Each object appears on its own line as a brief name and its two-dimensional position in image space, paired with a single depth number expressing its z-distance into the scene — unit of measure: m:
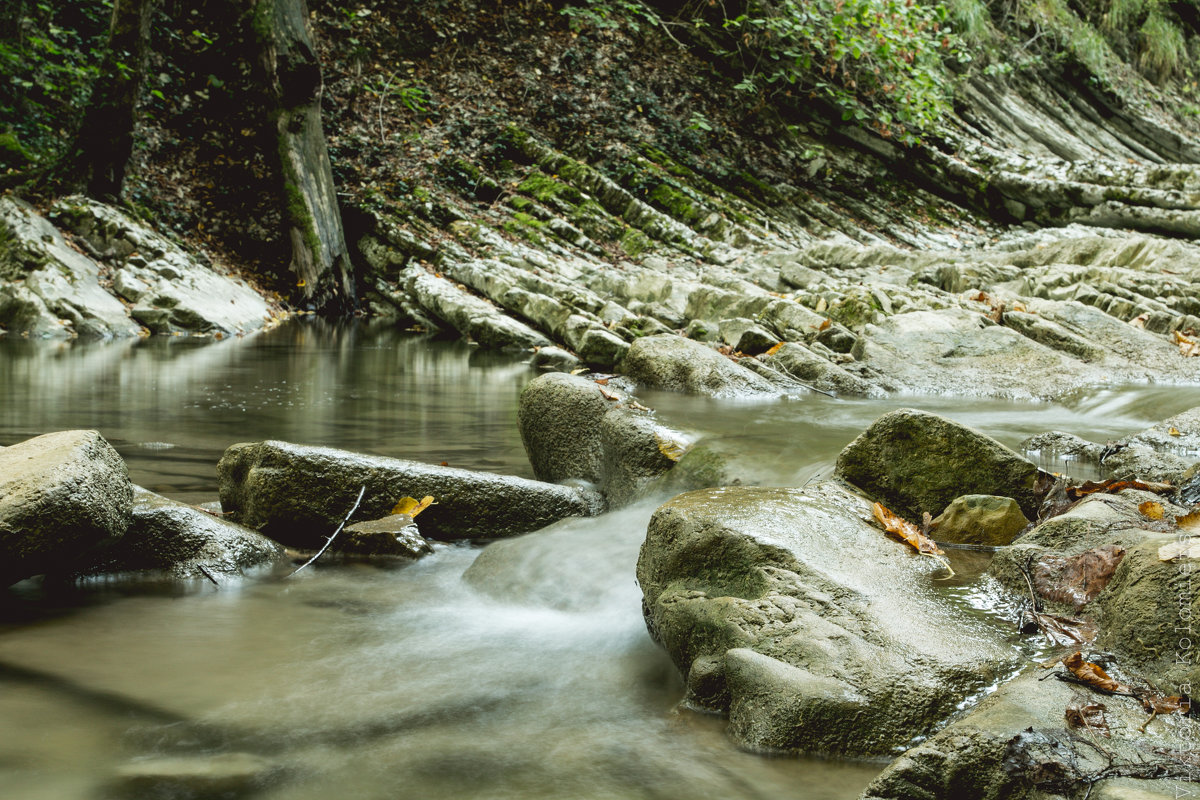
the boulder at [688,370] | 8.05
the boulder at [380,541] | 4.52
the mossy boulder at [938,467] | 4.04
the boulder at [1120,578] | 2.39
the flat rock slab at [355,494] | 4.64
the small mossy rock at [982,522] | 3.77
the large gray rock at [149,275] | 13.37
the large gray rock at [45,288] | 12.11
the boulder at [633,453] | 5.16
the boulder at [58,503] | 3.53
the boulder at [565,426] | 5.61
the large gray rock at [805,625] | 2.57
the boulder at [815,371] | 8.34
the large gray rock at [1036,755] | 1.98
